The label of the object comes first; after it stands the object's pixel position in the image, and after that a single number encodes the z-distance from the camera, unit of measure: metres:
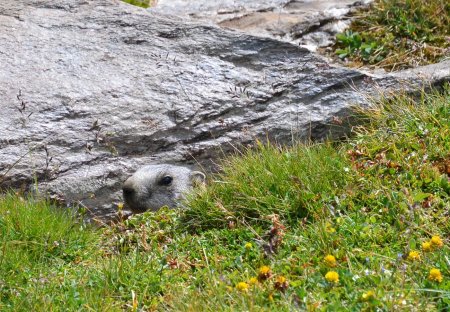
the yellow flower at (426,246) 9.73
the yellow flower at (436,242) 9.80
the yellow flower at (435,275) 9.30
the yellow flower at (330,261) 10.20
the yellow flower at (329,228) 11.31
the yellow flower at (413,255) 9.60
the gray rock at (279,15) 20.84
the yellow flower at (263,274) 9.88
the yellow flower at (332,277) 9.45
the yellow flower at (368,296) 9.00
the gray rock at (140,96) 16.53
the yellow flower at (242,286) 9.74
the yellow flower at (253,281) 9.84
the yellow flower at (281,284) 9.64
